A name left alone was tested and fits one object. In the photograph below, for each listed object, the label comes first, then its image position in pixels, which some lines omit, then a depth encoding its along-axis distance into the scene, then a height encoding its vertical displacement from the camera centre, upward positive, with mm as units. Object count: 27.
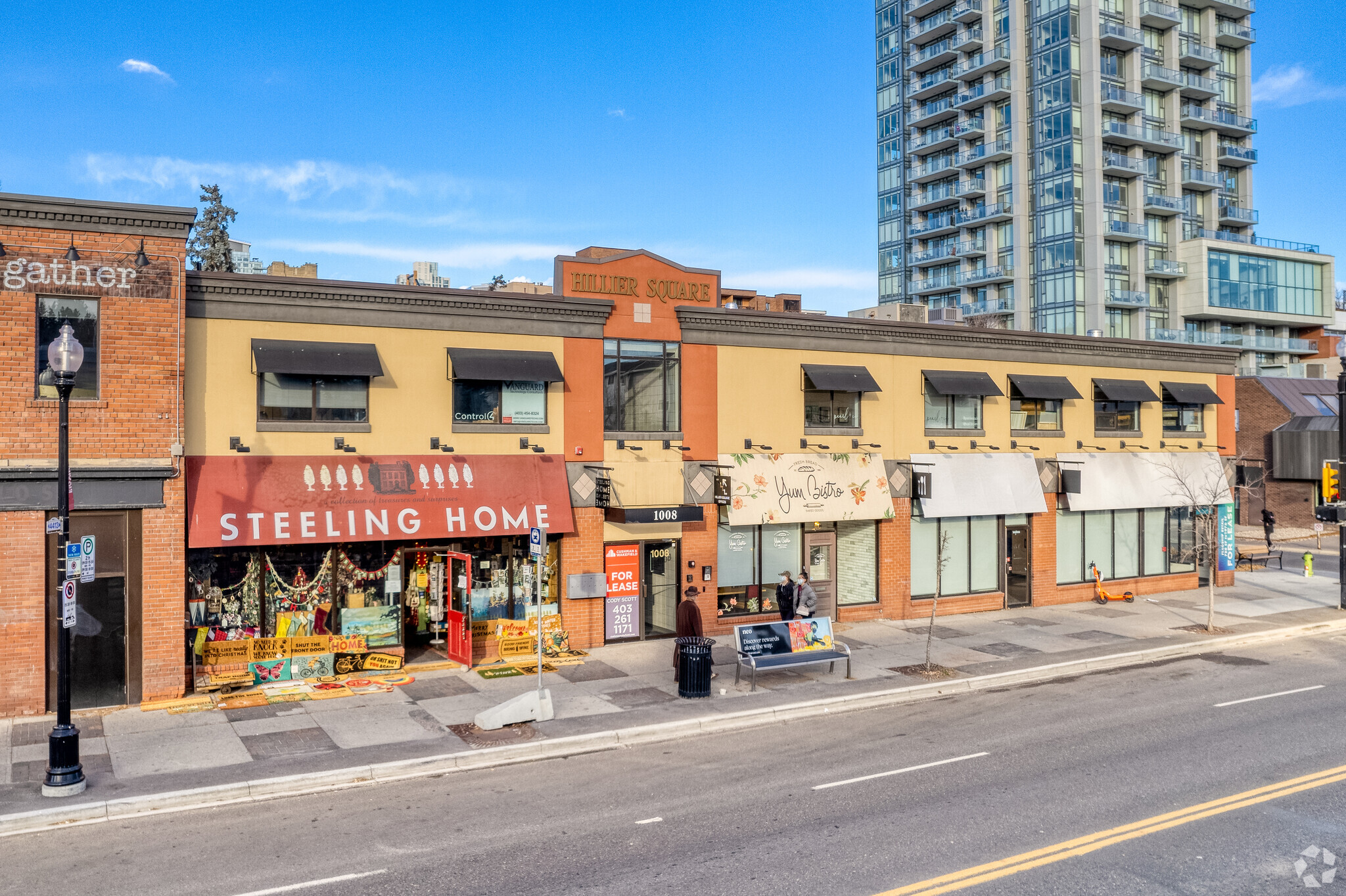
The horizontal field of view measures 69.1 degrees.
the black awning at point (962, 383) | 26609 +2017
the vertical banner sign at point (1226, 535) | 32469 -2664
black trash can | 17703 -3877
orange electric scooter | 29234 -4193
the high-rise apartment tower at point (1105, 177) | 79688 +23899
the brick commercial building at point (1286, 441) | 50500 +719
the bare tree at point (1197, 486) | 30078 -987
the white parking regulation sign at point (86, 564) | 13406 -1430
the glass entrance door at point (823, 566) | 25125 -2816
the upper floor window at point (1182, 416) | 31875 +1275
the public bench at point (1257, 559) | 36594 -3978
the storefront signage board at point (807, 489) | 23641 -792
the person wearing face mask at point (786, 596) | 22391 -3226
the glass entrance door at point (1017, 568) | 28672 -3316
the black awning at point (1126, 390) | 29688 +2008
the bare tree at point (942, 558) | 22755 -2645
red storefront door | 20016 -3239
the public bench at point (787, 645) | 18906 -3733
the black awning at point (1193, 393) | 31125 +1991
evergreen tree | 57375 +13119
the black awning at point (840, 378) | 24625 +2000
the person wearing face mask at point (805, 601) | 21578 -3187
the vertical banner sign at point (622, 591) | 22297 -3058
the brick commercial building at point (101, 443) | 16234 +296
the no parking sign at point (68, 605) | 12977 -1935
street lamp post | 12359 -2453
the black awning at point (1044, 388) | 27969 +1988
